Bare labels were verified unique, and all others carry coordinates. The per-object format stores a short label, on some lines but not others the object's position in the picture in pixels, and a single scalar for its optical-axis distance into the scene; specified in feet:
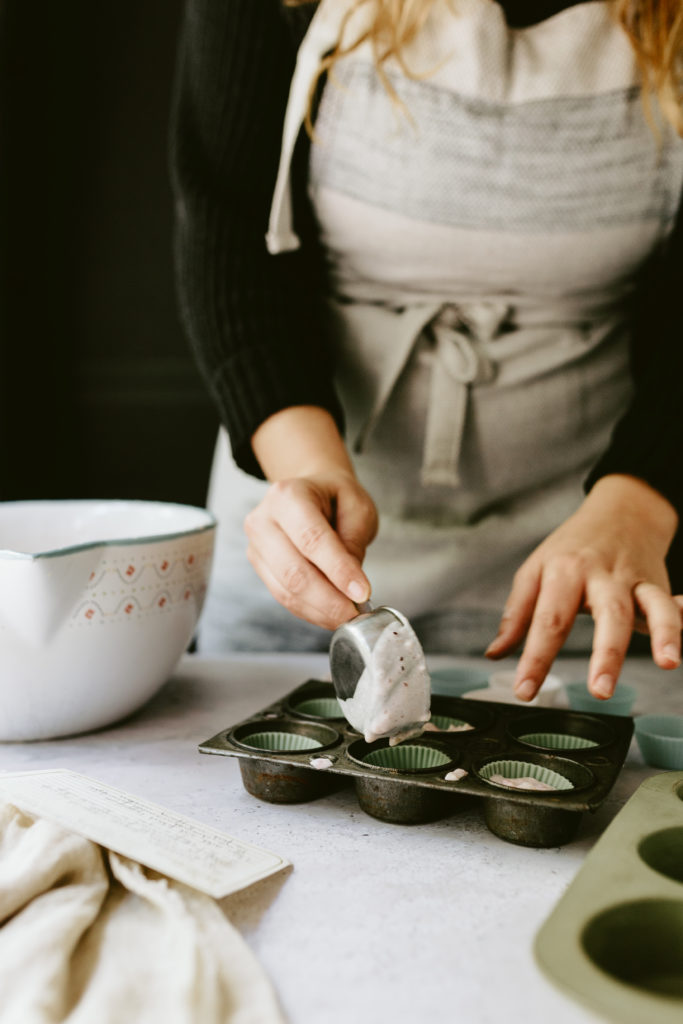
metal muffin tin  1.93
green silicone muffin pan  1.30
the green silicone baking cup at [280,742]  2.30
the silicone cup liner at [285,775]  2.12
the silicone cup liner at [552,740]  2.34
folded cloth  1.38
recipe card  1.73
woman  3.21
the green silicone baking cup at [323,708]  2.53
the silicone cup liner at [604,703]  2.68
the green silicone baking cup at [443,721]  2.45
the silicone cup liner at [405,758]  2.23
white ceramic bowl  2.32
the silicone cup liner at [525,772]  2.10
